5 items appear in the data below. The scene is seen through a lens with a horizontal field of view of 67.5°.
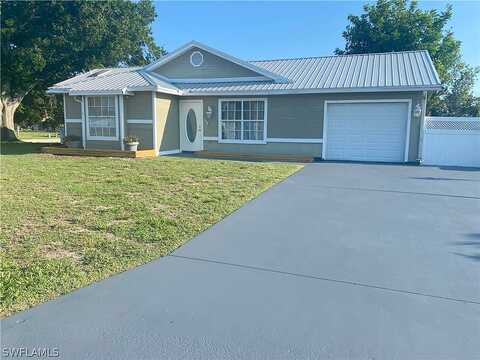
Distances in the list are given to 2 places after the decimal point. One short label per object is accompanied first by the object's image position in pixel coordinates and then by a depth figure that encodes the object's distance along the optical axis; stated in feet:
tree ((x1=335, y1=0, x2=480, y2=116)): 92.53
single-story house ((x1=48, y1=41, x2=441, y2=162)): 44.32
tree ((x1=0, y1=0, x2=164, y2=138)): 63.05
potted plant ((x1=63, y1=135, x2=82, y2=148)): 51.48
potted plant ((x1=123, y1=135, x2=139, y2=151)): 46.80
